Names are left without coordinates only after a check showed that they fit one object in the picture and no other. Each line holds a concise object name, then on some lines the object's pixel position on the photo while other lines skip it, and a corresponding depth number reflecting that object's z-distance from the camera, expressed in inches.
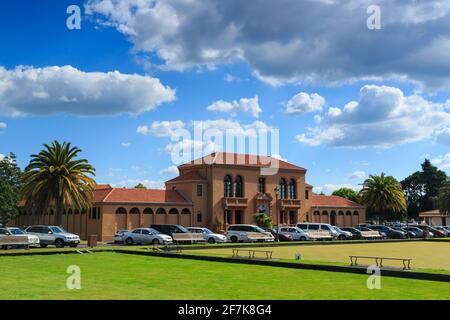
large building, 2356.1
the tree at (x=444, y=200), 2755.9
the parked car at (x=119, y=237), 1849.0
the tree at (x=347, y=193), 4923.7
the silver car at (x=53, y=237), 1565.0
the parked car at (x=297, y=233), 2026.3
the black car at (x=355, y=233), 2246.6
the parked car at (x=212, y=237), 1863.9
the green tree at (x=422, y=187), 4687.5
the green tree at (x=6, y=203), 2605.8
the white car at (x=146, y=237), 1715.1
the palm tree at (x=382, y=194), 3272.6
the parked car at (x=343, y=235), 2171.5
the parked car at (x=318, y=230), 2081.7
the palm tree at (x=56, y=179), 2026.3
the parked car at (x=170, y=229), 1849.5
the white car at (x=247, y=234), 1860.2
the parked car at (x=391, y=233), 2399.1
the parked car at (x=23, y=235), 1435.7
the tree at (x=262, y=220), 2536.9
